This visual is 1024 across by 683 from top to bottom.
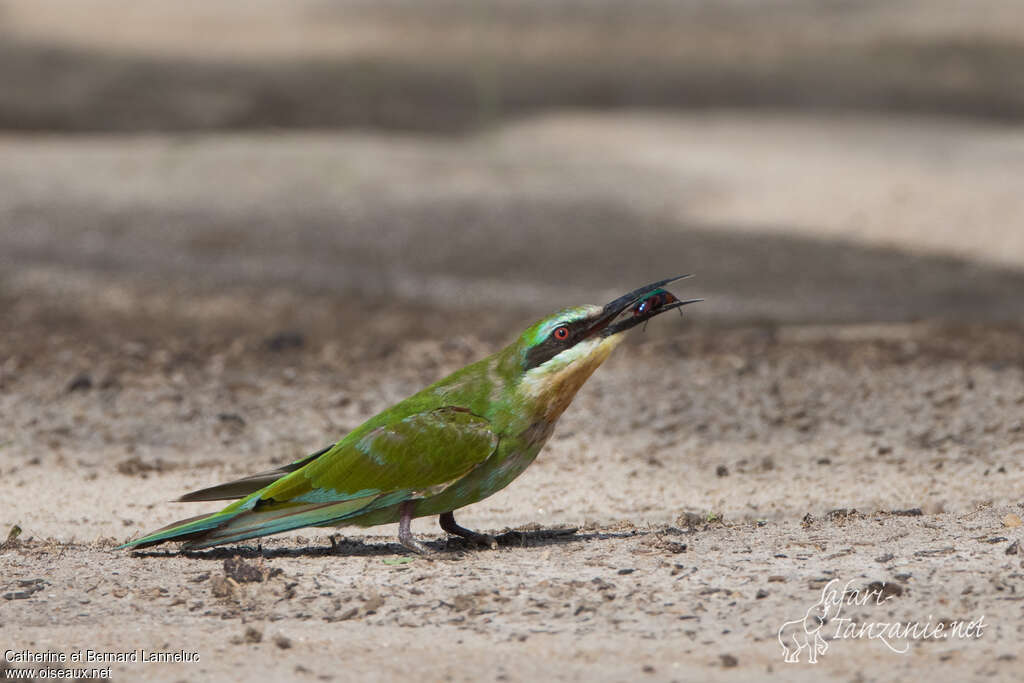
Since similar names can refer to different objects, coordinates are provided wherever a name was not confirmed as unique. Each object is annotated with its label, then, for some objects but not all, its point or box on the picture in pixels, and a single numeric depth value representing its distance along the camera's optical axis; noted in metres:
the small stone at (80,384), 15.17
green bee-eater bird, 8.34
